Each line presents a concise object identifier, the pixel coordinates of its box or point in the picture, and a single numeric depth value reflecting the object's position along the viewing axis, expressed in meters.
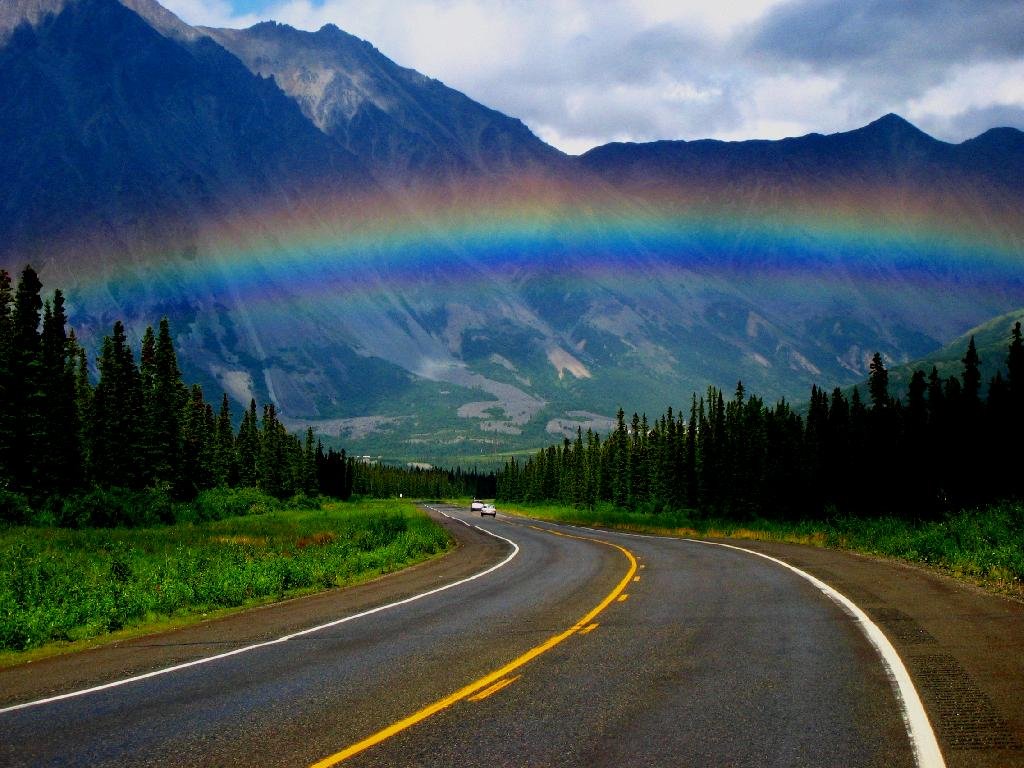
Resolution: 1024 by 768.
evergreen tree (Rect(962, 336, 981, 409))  72.81
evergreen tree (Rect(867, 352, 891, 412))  83.06
